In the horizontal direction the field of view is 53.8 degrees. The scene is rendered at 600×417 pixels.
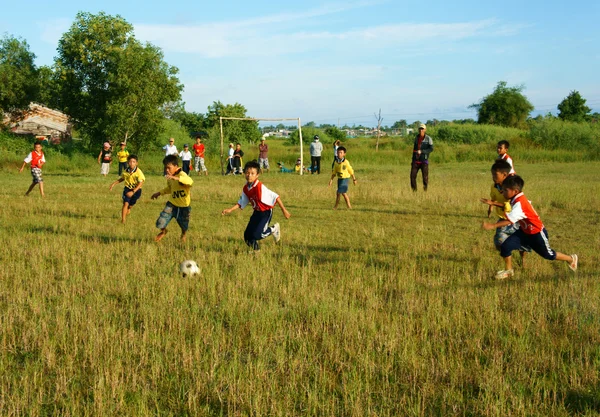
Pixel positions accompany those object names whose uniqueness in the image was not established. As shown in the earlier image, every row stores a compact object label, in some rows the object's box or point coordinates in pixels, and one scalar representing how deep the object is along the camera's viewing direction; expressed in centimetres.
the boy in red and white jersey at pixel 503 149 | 1166
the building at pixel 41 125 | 4775
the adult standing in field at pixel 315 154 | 2880
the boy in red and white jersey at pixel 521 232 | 755
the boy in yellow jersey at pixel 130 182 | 1218
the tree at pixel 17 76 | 4362
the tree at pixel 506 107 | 7206
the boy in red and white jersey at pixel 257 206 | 887
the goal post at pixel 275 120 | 2912
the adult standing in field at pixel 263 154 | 2952
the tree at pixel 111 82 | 3541
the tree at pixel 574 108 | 7131
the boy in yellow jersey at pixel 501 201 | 787
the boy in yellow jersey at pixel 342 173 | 1453
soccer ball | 754
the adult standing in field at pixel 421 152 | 1653
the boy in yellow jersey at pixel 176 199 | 1012
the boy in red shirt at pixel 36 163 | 1667
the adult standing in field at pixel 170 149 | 2554
